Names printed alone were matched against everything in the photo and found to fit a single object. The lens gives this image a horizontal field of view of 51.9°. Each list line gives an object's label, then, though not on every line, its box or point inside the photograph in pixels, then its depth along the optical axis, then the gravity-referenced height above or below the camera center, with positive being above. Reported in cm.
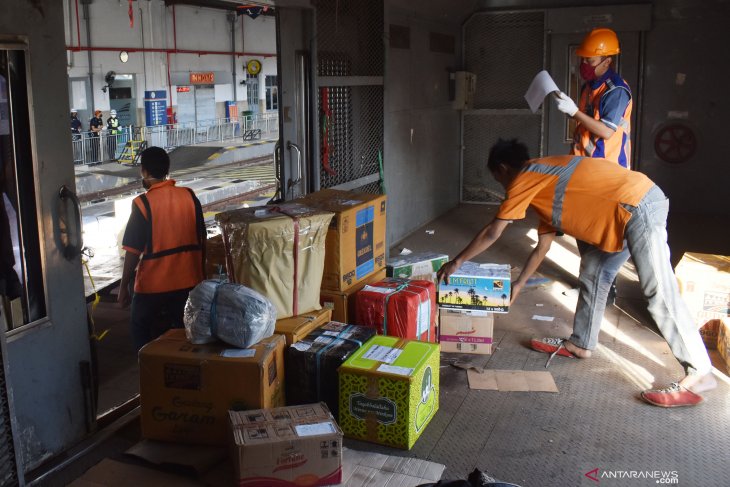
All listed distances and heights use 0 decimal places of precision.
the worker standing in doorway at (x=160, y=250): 427 -76
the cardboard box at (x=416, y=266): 534 -107
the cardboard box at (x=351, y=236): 448 -73
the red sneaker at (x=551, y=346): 502 -155
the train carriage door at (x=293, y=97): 561 +15
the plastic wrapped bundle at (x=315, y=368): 385 -128
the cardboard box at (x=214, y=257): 436 -80
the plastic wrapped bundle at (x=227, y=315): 366 -96
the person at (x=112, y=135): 1989 -42
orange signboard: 2383 +127
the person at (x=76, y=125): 1888 -15
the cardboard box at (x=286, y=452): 323 -144
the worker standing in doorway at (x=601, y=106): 496 +5
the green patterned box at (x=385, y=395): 368 -137
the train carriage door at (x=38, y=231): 342 -53
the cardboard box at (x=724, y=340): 472 -145
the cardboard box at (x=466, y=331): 505 -144
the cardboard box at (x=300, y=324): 396 -111
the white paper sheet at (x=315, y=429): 331 -138
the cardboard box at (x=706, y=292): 508 -121
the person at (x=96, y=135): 1927 -41
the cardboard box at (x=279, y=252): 393 -71
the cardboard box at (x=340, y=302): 452 -111
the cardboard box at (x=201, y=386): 360 -129
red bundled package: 448 -115
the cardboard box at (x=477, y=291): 500 -116
